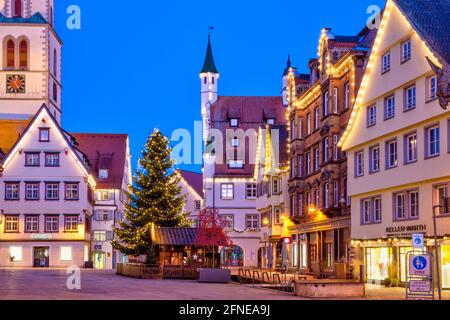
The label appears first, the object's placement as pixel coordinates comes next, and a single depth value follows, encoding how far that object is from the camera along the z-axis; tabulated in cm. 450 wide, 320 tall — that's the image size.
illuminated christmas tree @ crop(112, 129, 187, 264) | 6850
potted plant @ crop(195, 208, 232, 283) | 5547
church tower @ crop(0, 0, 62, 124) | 10025
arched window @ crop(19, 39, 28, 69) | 10088
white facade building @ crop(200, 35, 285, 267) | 10038
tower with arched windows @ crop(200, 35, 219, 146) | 10908
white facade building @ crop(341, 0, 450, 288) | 4106
